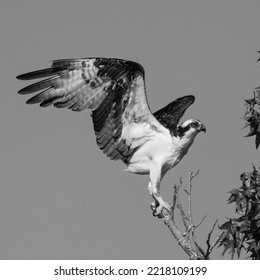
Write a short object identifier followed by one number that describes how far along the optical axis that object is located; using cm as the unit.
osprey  1937
